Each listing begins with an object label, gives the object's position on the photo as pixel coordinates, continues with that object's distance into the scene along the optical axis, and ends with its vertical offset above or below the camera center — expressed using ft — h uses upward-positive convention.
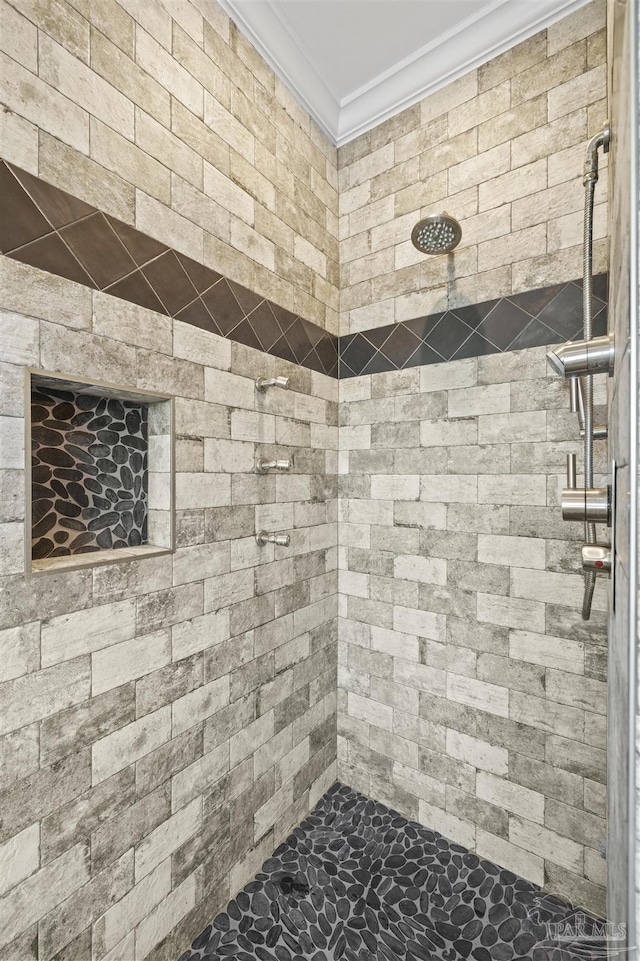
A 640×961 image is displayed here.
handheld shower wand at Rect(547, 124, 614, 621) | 2.39 +0.63
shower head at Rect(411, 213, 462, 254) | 4.93 +2.95
